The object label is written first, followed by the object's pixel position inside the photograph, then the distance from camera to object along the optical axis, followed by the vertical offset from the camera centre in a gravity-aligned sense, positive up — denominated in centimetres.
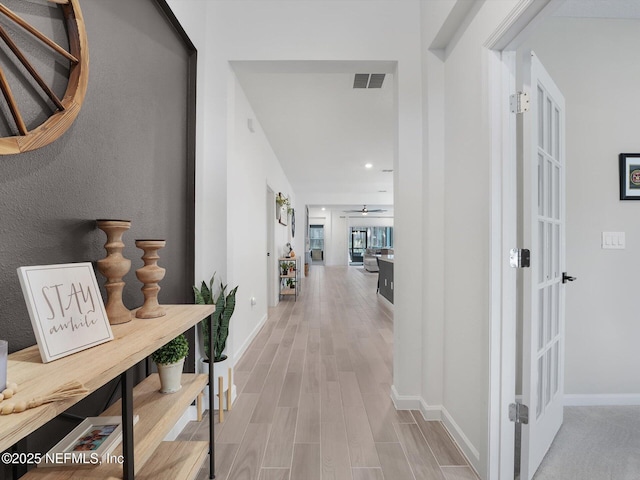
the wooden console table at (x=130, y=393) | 57 -31
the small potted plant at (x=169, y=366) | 124 -52
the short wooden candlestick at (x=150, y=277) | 113 -15
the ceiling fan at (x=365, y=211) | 1205 +131
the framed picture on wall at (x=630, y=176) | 206 +46
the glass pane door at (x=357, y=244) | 1493 -15
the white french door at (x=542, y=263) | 137 -11
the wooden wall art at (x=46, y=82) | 79 +48
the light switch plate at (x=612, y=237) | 208 +4
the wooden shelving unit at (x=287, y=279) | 583 -77
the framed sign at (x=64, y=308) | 70 -18
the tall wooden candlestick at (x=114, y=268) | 100 -10
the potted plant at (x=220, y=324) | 192 -55
